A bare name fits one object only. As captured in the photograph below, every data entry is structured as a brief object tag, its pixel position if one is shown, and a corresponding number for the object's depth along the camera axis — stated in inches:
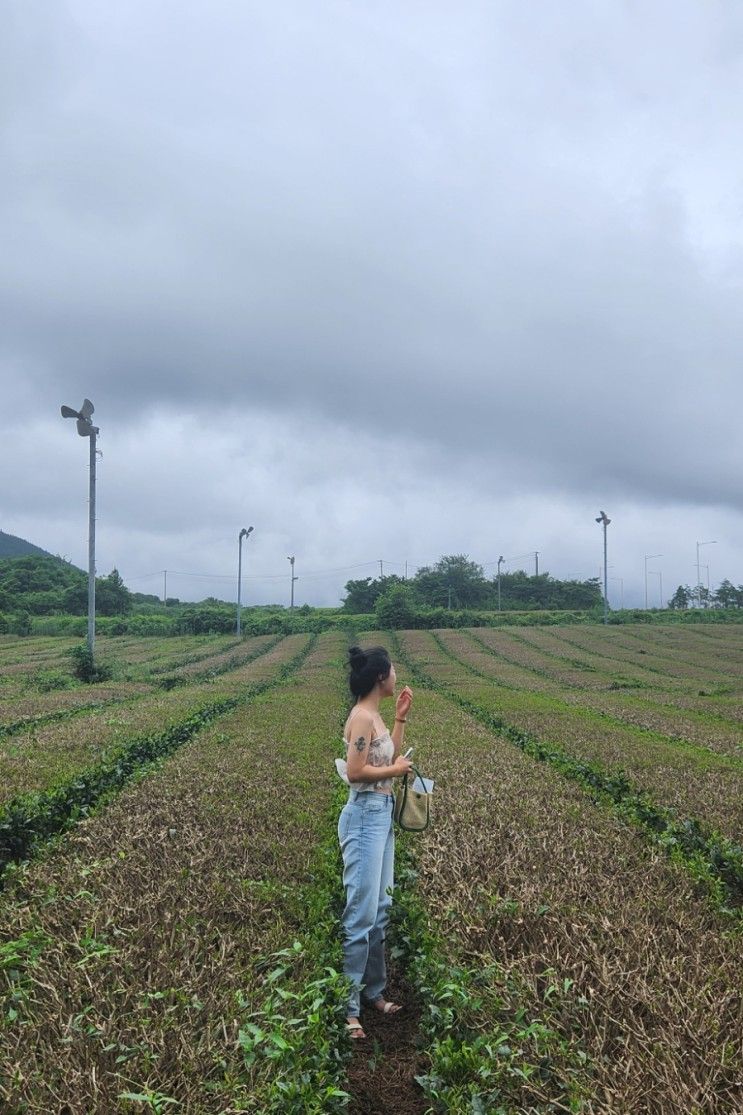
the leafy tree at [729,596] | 4280.0
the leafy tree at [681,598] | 4345.5
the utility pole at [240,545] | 2297.0
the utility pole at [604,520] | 2490.2
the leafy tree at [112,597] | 3319.4
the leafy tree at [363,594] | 3494.1
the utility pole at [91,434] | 1129.4
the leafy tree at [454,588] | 3737.7
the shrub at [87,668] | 1208.2
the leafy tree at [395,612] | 2933.1
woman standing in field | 192.1
